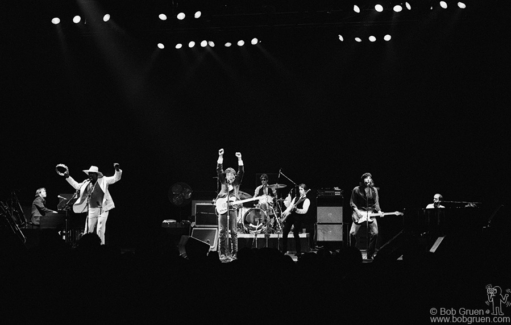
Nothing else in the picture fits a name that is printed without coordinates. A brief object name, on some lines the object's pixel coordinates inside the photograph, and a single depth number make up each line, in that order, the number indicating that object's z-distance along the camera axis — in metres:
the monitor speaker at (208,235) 12.06
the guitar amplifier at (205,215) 13.13
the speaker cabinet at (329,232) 13.19
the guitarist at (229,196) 10.55
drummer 11.77
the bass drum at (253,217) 12.30
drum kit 12.04
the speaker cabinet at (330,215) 13.28
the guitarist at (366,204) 10.19
